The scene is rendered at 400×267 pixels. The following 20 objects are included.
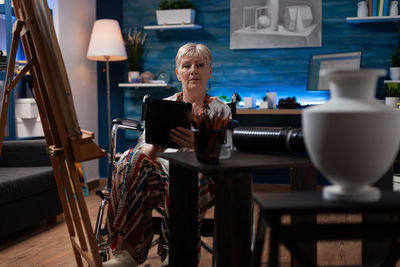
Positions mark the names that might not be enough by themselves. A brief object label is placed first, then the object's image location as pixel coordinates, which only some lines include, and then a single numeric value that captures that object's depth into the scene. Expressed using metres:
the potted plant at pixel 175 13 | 4.43
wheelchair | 2.16
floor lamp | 4.29
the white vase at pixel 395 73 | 3.88
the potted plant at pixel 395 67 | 3.89
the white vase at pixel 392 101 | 3.80
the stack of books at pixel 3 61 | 3.59
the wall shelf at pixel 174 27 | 4.42
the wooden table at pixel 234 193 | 1.17
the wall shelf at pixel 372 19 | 3.95
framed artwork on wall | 4.29
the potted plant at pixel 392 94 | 3.80
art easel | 1.54
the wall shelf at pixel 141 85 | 4.45
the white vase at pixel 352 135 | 0.88
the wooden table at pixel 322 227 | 0.89
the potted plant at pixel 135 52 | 4.59
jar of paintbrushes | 1.23
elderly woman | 1.98
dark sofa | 2.74
